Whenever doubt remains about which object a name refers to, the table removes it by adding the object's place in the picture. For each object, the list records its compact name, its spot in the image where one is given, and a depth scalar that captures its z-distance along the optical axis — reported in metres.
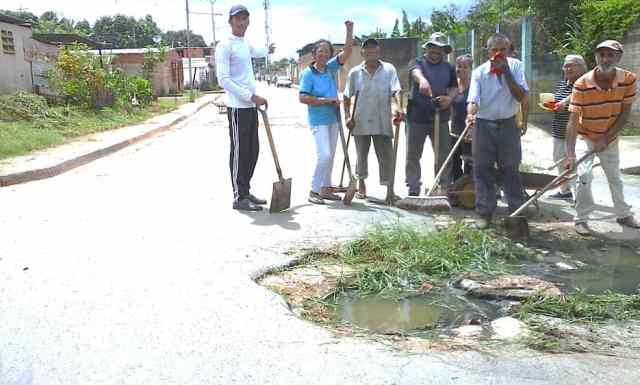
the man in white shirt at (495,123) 5.45
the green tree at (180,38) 97.69
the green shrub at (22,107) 14.38
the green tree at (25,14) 59.19
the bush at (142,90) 25.41
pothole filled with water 3.54
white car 68.04
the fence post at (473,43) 16.06
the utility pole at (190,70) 34.82
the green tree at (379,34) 37.97
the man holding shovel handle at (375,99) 6.58
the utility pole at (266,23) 70.85
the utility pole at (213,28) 52.99
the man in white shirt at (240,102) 6.27
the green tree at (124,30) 82.00
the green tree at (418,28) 33.53
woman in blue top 6.59
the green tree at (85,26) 74.78
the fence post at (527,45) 13.27
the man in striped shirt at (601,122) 5.37
